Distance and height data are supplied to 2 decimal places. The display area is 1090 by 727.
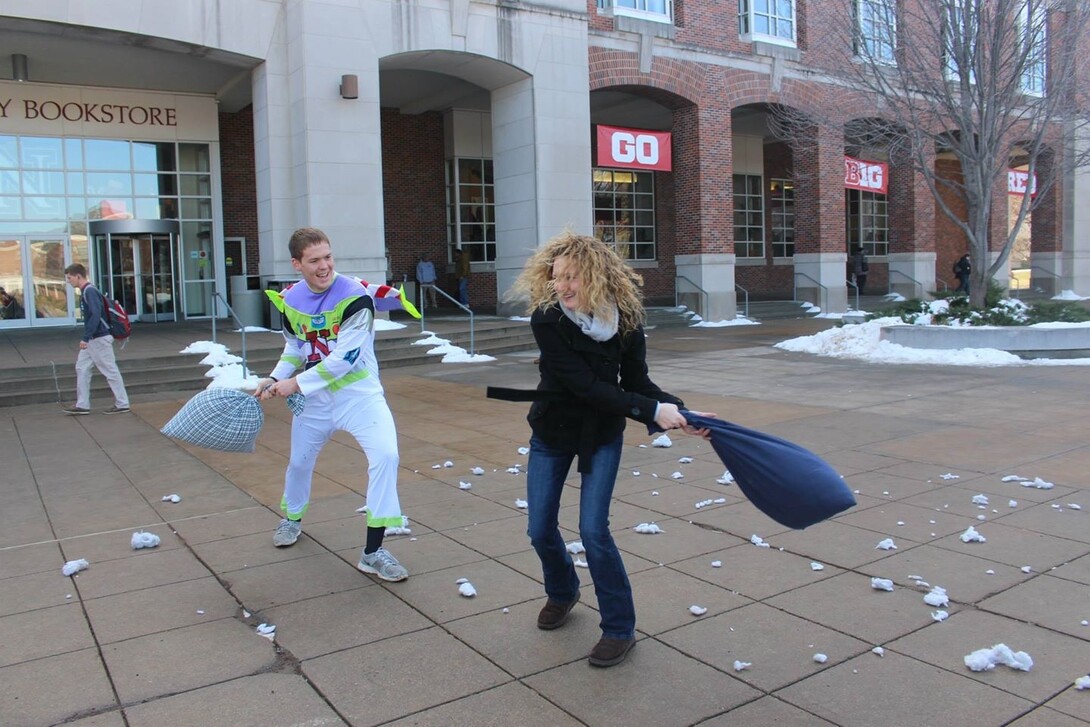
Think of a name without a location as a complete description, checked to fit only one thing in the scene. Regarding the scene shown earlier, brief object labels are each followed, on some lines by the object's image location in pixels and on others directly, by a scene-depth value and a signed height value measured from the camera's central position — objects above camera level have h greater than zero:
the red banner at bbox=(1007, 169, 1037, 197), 31.48 +3.57
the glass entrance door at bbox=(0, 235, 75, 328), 21.12 +0.66
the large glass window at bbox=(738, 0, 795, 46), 26.03 +7.88
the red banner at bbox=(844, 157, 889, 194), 26.91 +3.40
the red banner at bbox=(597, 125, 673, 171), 22.98 +3.80
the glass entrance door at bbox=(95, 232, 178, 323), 22.06 +0.88
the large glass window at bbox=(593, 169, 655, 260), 29.83 +2.89
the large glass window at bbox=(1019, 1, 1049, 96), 15.89 +4.37
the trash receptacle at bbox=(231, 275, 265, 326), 19.56 -0.04
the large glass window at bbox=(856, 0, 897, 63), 16.84 +4.90
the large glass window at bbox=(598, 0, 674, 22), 23.34 +7.53
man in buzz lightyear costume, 4.80 -0.39
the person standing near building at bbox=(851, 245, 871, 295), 32.68 +0.76
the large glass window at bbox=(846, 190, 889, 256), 36.31 +2.64
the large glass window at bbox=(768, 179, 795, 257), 34.12 +2.81
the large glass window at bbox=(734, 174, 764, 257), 33.16 +2.70
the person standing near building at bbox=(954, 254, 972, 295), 31.19 +0.48
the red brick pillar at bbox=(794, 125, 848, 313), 27.27 +1.88
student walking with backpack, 10.73 -0.47
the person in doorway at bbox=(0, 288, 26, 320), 21.08 +0.06
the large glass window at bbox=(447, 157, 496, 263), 26.55 +2.68
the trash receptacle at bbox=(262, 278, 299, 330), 18.81 -0.08
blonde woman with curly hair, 3.65 -0.41
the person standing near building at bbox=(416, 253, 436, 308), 24.42 +0.71
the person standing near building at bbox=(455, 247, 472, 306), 25.61 +0.83
